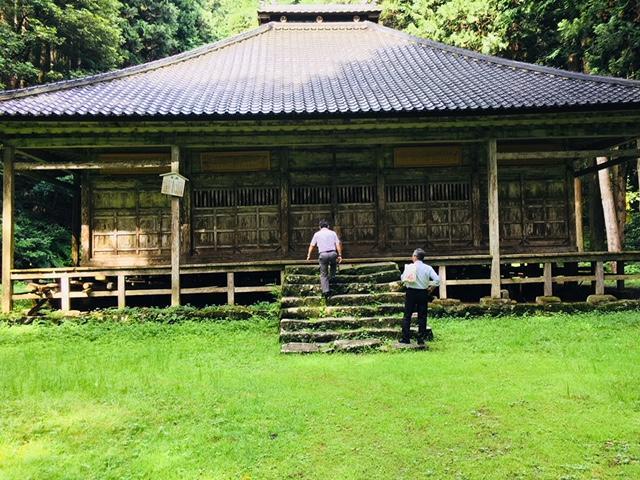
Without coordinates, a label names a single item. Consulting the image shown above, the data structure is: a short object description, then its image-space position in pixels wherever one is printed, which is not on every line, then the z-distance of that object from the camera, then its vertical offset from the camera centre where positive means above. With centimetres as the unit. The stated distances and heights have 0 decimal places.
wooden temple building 1062 +229
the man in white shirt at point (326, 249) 961 -1
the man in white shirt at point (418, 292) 794 -73
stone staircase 832 -113
